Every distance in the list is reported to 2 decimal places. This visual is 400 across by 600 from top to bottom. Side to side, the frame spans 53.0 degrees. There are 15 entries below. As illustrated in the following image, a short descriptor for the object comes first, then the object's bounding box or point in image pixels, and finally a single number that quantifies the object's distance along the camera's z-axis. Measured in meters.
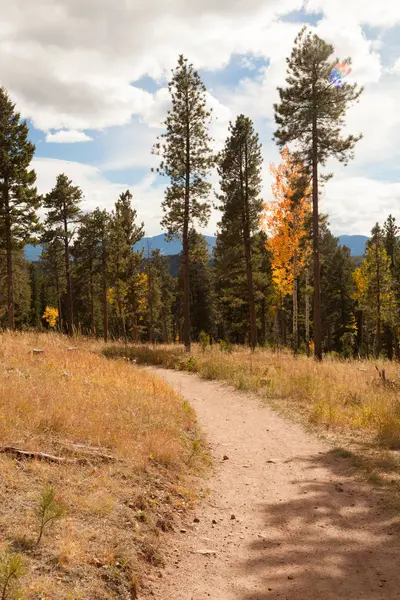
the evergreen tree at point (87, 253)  36.03
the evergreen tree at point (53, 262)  34.06
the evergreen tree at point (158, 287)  44.81
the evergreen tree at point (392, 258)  39.40
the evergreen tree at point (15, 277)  30.86
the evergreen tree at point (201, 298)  47.22
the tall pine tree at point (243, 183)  22.47
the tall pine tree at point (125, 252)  29.12
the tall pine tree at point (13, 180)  23.80
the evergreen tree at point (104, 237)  35.66
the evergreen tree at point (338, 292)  43.62
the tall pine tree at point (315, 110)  16.44
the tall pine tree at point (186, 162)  20.36
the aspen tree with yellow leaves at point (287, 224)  22.58
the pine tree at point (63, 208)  32.97
